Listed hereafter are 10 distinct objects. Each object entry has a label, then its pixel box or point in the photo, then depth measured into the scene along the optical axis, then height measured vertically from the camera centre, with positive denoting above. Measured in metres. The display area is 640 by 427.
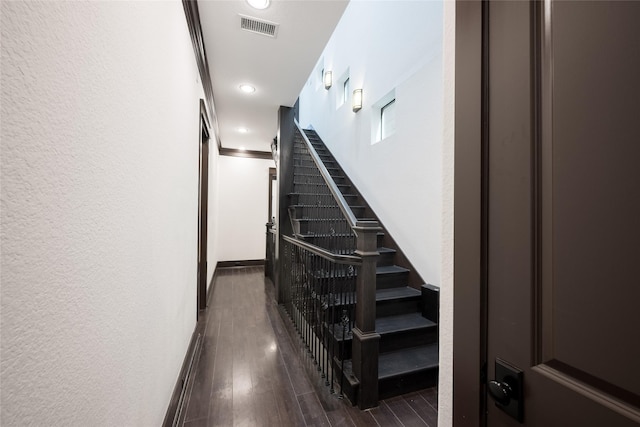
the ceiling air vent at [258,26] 2.04 +1.53
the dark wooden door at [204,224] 3.32 -0.12
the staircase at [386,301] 1.93 -0.79
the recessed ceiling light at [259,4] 1.85 +1.52
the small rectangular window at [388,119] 3.44 +1.34
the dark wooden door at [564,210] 0.44 +0.02
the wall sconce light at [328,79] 5.18 +2.75
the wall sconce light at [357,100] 3.95 +1.78
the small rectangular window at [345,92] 4.79 +2.34
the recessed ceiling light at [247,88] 3.12 +1.54
